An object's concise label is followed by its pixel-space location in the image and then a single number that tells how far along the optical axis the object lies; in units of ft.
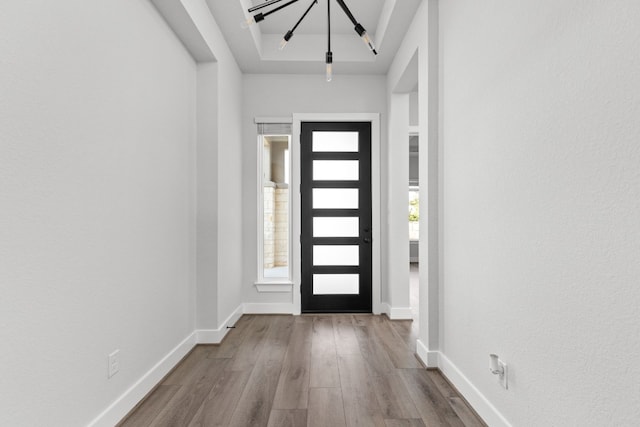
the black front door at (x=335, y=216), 14.46
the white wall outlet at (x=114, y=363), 6.35
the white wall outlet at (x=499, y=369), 5.88
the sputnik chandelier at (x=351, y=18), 6.72
